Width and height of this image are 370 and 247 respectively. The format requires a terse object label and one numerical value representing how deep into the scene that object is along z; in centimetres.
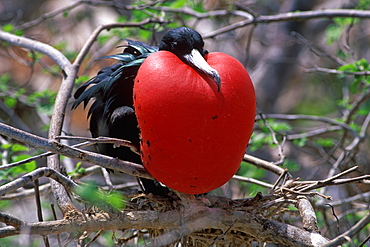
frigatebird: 863
